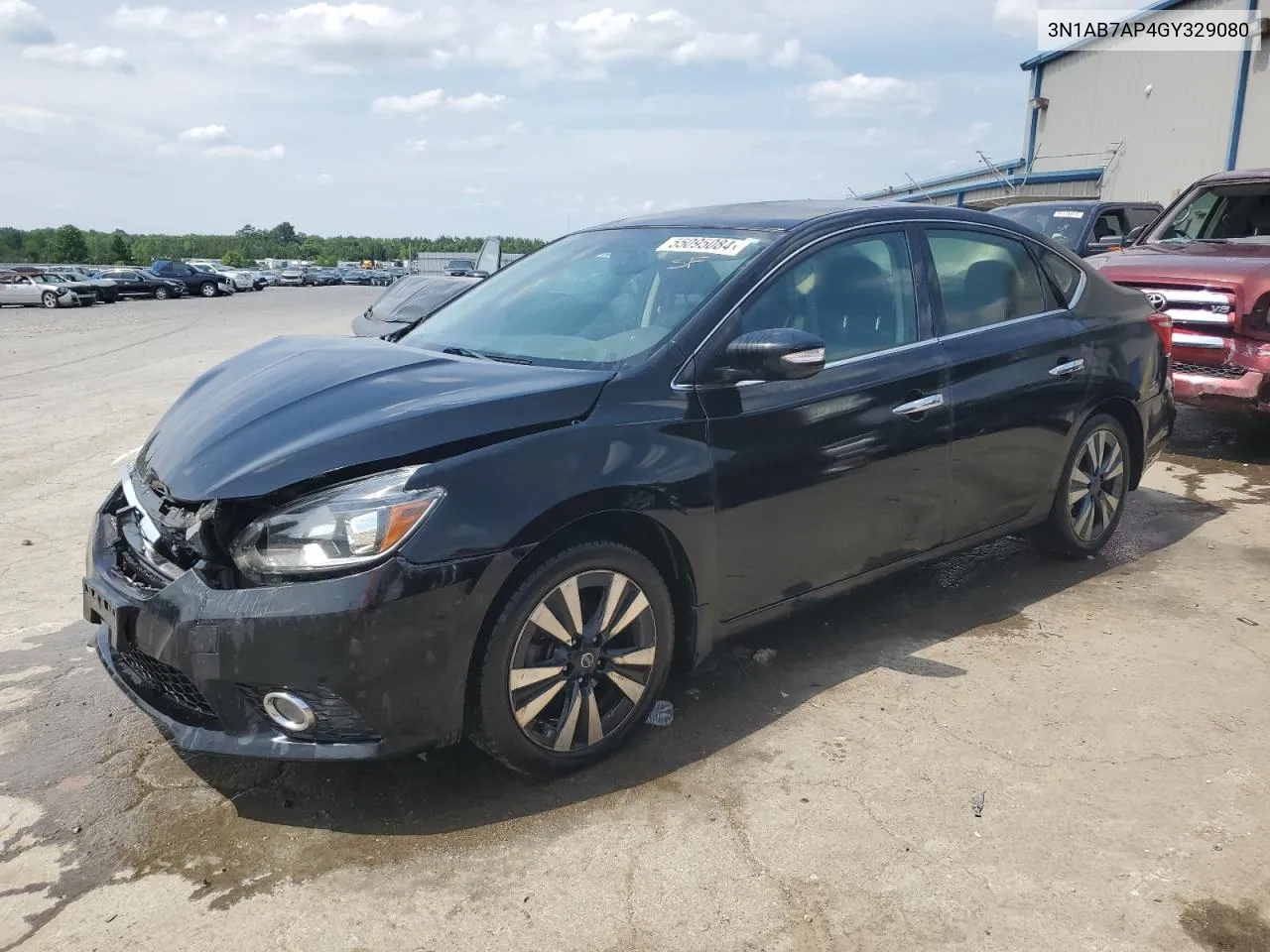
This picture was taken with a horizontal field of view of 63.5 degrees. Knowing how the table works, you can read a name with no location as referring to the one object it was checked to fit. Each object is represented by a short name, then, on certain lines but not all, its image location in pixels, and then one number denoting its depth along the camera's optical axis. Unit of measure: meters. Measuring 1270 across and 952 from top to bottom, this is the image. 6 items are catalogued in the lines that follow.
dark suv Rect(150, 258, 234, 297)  43.47
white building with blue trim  21.44
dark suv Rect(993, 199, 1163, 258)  12.47
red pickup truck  6.98
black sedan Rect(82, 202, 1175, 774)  2.74
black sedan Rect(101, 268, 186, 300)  40.16
